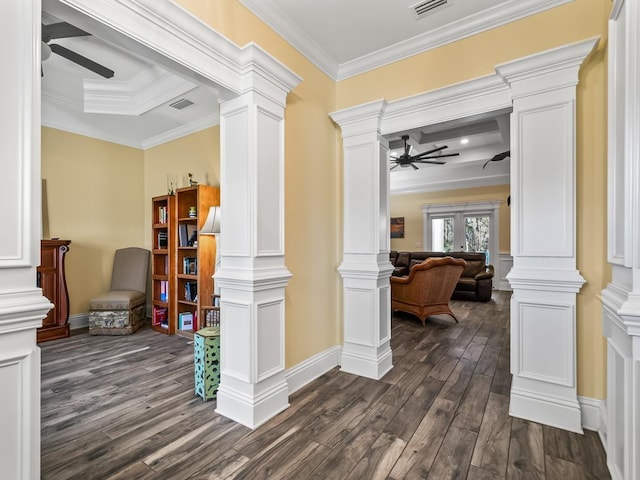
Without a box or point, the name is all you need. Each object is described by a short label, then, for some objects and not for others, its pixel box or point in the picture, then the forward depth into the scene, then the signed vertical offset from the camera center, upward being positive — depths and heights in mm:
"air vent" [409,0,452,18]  2248 +1737
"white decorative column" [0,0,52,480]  1097 -20
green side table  2346 -959
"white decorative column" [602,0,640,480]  1232 -32
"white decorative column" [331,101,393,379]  2822 -61
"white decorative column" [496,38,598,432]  1990 +25
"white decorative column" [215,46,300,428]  2072 -75
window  8148 +340
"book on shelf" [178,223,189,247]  4172 +48
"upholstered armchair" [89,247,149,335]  3994 -791
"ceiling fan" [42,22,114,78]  2174 +1516
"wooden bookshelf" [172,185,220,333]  3857 -225
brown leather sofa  6328 -739
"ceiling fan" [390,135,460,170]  5582 +1514
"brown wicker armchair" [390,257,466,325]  4574 -727
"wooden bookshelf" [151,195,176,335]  4141 -330
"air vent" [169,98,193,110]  3648 +1650
